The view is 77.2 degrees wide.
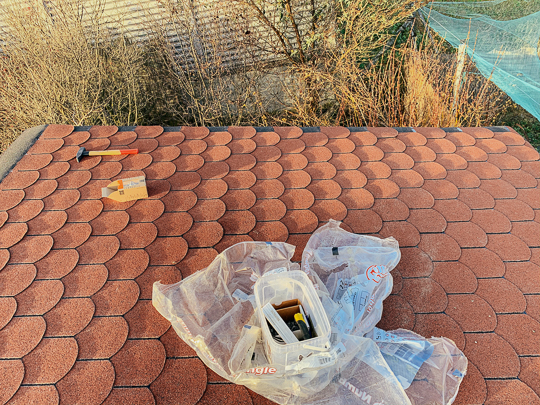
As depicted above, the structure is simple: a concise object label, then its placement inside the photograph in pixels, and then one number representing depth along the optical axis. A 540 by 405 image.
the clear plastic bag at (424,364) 1.51
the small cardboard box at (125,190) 2.47
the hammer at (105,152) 2.84
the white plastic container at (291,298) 1.38
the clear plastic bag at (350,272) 1.72
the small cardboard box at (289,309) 1.56
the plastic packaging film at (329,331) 1.44
